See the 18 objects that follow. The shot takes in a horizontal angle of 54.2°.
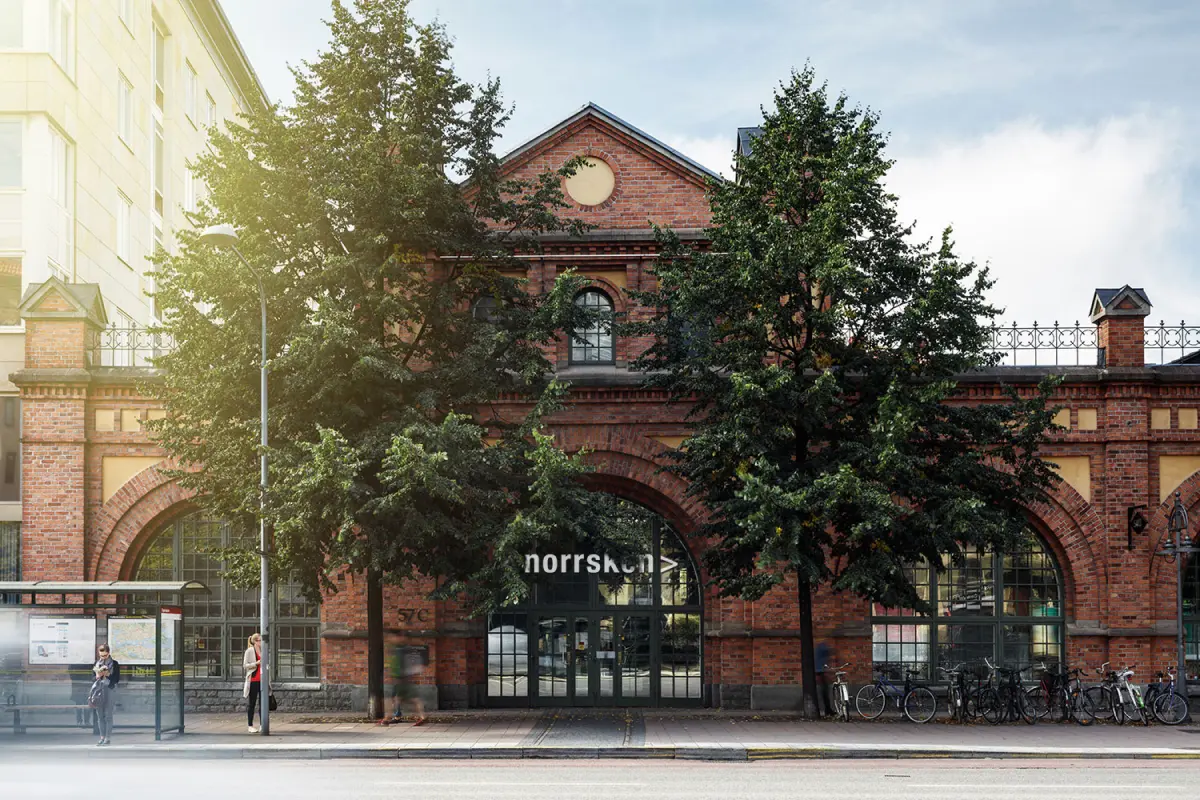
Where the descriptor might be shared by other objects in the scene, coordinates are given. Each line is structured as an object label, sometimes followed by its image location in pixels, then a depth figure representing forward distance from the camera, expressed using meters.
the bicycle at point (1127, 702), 21.62
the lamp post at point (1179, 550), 21.92
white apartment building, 27.05
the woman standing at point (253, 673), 20.03
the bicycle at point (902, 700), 21.75
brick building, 23.11
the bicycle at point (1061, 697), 21.88
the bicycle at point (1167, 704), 21.77
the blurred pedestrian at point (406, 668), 22.97
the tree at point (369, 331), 18.92
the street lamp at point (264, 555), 19.00
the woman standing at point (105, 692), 18.38
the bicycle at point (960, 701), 21.80
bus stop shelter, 18.97
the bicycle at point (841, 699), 21.88
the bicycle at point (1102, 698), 21.95
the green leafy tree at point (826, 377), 19.33
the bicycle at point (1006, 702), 21.81
